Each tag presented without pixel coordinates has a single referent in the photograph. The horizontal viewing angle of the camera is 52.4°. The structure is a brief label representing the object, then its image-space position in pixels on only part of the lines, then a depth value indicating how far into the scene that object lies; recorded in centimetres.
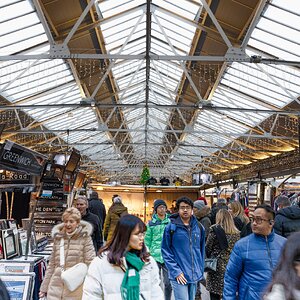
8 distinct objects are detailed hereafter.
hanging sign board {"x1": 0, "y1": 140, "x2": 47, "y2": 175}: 394
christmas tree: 1526
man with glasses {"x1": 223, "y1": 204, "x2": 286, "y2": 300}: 211
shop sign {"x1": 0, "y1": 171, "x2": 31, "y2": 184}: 465
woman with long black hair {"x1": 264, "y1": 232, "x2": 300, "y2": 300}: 99
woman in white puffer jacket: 171
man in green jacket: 383
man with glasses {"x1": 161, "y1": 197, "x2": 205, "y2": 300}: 294
